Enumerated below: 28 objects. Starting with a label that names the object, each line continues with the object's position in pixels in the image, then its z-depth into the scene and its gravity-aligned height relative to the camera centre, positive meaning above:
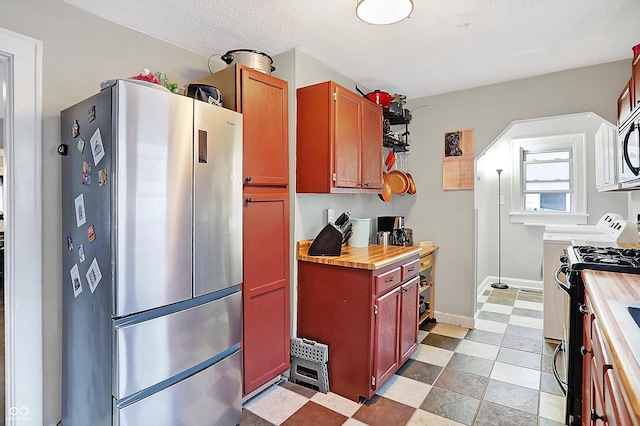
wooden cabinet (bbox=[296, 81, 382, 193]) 2.46 +0.56
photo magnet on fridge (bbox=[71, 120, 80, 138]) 1.69 +0.42
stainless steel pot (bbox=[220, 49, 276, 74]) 2.25 +1.03
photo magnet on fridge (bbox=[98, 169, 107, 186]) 1.50 +0.16
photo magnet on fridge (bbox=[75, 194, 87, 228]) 1.64 +0.00
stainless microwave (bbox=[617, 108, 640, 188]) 1.59 +0.31
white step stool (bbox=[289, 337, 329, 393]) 2.36 -1.07
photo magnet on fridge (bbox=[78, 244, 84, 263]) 1.66 -0.19
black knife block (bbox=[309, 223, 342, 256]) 2.45 -0.22
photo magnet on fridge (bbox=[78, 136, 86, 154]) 1.65 +0.34
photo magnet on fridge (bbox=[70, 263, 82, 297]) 1.68 -0.34
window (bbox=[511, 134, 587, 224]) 4.66 +0.46
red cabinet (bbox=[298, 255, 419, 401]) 2.22 -0.75
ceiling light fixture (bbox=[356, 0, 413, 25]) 1.65 +1.01
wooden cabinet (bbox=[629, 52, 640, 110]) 1.81 +0.72
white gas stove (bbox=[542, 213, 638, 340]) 3.04 -0.62
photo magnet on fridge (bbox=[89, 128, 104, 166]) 1.52 +0.30
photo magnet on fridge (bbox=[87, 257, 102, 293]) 1.54 -0.29
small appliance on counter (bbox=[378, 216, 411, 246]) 3.46 -0.17
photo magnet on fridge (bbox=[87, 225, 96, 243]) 1.56 -0.09
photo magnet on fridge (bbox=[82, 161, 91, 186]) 1.60 +0.19
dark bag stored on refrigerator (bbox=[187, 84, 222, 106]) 1.95 +0.70
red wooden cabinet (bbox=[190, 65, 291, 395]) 2.13 -0.03
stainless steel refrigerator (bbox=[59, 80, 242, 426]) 1.48 -0.22
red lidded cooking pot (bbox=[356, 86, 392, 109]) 3.18 +1.08
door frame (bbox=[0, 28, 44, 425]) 1.71 -0.08
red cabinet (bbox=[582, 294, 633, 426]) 0.84 -0.54
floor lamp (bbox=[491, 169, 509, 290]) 5.06 -0.59
